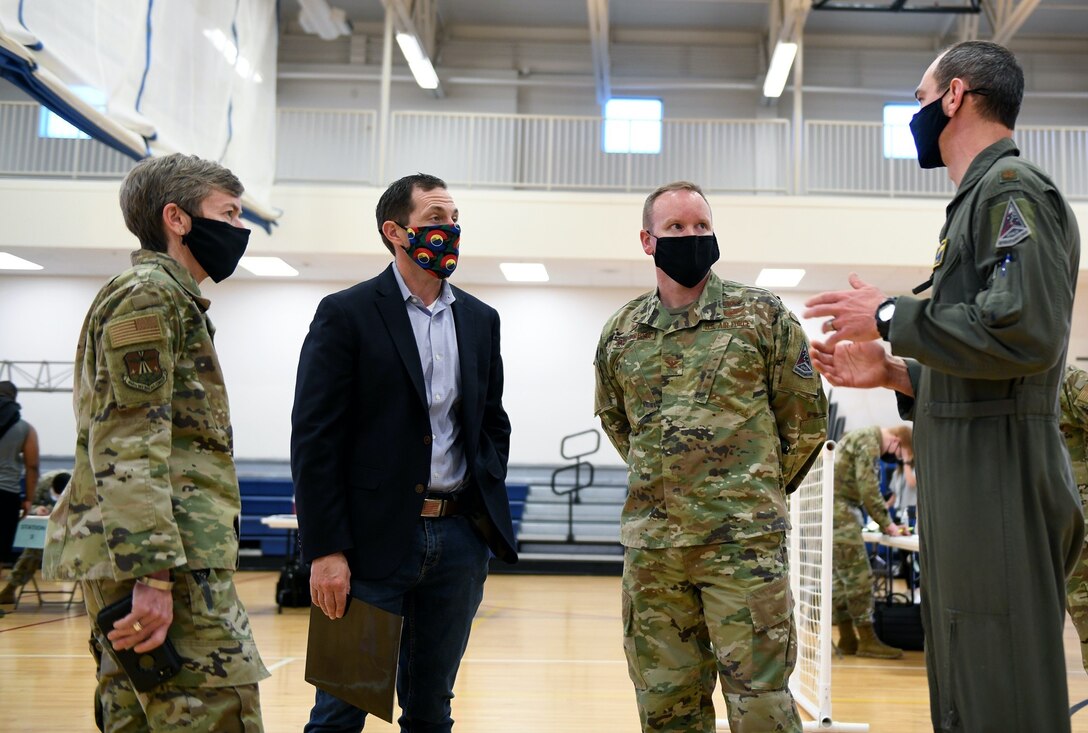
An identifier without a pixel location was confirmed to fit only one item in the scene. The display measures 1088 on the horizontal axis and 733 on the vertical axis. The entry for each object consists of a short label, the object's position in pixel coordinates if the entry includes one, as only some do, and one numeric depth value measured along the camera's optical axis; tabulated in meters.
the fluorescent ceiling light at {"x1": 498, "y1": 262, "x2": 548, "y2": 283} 13.09
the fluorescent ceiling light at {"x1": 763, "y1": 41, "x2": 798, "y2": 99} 11.84
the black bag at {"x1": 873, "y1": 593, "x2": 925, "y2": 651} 7.36
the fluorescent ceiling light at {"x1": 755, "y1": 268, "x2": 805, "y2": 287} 12.87
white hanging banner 6.91
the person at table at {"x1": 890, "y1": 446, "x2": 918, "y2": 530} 8.54
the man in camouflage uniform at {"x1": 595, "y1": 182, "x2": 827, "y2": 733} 2.50
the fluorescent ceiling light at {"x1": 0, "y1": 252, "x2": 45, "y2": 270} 13.46
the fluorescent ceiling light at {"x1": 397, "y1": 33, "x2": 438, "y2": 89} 11.88
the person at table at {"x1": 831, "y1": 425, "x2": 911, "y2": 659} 7.05
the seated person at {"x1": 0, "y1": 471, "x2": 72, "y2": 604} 8.38
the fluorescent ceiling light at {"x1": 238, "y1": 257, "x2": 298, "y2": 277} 13.18
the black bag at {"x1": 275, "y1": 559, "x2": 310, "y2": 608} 8.80
